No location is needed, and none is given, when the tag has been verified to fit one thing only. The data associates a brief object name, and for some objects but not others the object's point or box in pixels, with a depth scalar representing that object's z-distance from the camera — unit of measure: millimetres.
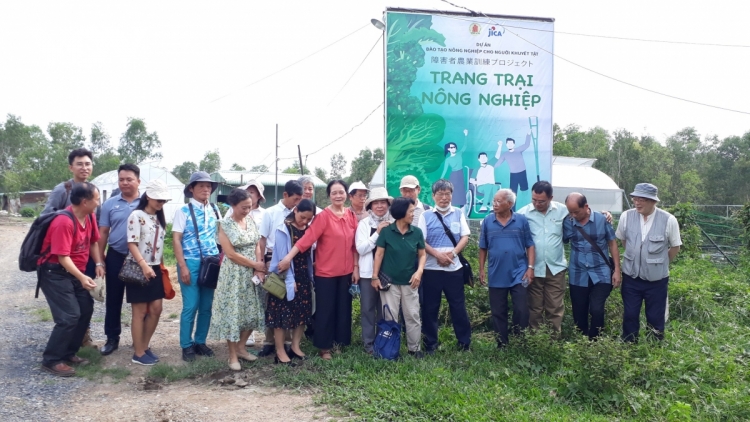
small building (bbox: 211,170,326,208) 30861
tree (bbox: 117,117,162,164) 47531
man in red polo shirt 4598
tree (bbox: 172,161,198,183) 55312
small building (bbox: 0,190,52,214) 42125
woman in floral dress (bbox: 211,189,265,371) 4746
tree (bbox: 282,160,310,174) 45272
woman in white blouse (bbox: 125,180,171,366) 4824
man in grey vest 4973
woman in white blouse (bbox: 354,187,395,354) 5059
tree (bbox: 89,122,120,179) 49669
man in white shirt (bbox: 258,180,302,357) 5215
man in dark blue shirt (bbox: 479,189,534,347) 5125
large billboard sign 8078
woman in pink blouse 4957
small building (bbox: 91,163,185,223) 33969
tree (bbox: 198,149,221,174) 52662
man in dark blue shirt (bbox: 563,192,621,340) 5086
